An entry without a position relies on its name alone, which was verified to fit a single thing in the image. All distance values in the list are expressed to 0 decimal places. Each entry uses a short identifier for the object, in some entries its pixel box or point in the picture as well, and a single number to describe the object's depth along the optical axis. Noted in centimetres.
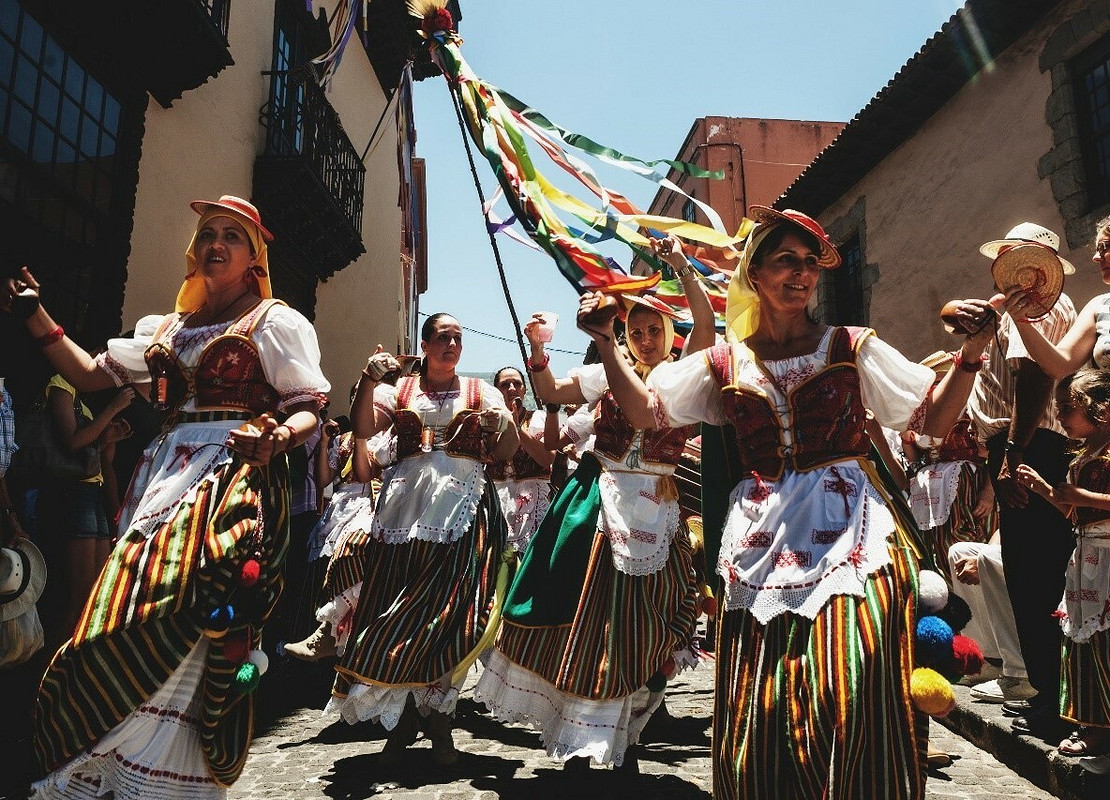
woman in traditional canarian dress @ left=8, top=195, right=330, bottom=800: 253
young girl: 333
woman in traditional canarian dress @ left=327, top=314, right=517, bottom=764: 412
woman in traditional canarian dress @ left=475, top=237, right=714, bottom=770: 372
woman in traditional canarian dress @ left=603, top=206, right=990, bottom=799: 203
